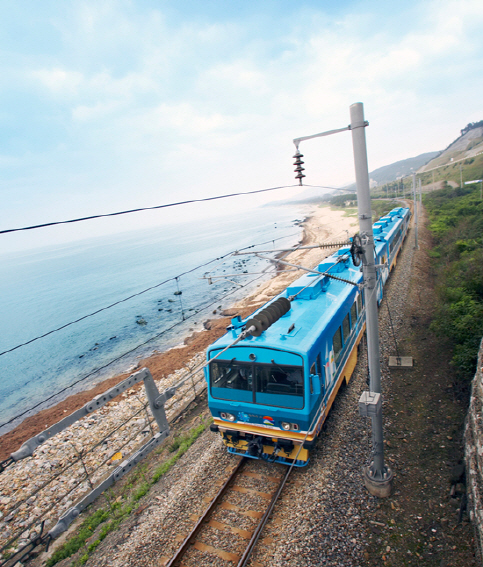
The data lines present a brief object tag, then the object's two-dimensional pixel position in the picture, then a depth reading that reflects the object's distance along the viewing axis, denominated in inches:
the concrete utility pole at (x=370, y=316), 215.6
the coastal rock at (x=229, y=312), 1148.2
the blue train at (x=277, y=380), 259.9
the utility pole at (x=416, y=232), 1013.5
